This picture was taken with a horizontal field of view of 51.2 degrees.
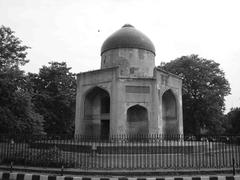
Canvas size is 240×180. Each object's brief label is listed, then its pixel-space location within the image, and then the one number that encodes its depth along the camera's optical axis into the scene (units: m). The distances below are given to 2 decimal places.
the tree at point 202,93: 33.12
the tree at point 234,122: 43.19
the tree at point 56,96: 35.03
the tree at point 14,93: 20.58
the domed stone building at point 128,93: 20.80
